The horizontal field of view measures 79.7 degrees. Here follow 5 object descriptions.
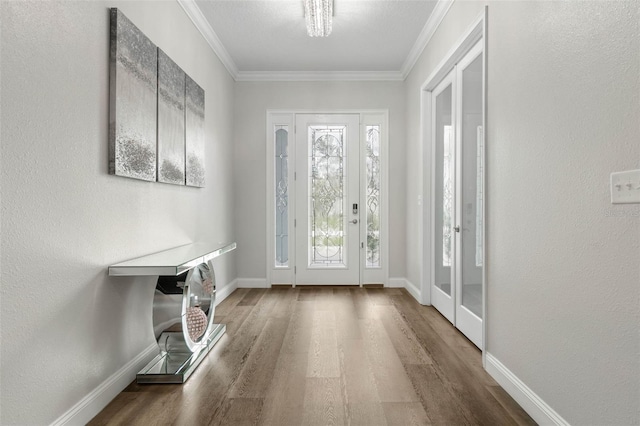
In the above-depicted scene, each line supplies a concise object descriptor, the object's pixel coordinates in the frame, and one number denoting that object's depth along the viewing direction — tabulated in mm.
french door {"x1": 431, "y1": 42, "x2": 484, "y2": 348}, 2820
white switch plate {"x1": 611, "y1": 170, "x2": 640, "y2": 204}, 1275
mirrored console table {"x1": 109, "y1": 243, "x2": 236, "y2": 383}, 2059
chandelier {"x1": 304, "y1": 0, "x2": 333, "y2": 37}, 3045
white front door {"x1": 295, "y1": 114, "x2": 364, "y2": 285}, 4938
